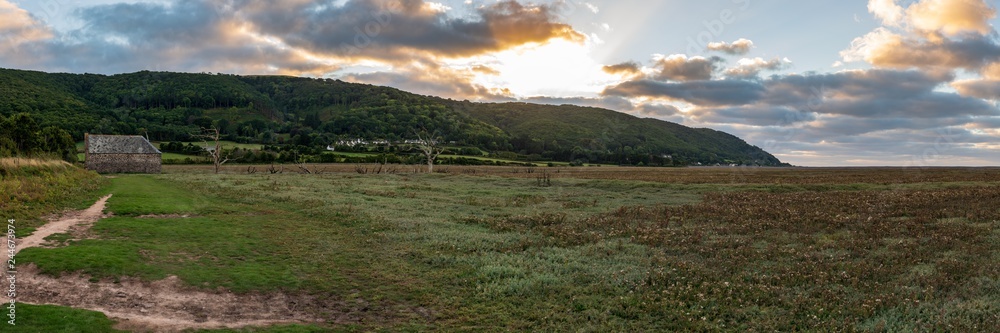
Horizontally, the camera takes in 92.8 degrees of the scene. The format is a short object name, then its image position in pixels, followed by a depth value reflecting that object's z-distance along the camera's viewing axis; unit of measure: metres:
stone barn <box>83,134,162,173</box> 75.44
